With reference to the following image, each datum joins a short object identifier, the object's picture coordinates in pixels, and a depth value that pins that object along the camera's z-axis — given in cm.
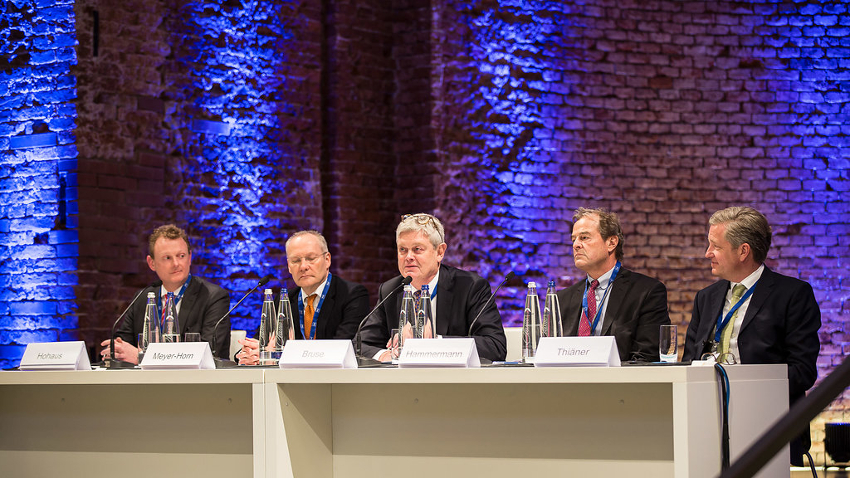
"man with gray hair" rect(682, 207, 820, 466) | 666
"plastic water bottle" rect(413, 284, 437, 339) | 565
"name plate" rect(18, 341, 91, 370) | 592
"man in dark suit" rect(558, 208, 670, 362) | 704
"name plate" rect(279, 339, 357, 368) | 515
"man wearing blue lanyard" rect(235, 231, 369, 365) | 801
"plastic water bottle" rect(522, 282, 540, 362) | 557
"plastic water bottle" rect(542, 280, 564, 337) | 557
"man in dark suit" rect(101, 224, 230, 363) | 798
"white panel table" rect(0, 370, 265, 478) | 593
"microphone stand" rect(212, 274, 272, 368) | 582
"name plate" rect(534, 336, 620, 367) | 458
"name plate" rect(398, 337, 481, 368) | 489
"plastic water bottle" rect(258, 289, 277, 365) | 595
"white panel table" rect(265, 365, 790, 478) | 450
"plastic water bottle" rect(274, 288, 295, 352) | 600
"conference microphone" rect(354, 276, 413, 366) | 621
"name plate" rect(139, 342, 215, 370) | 549
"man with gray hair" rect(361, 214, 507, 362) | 725
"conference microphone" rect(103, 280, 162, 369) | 623
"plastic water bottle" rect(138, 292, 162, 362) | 617
